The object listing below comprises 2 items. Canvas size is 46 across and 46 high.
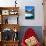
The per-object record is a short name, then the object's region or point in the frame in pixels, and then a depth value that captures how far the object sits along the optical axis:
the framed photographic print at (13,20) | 3.12
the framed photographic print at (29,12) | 3.10
